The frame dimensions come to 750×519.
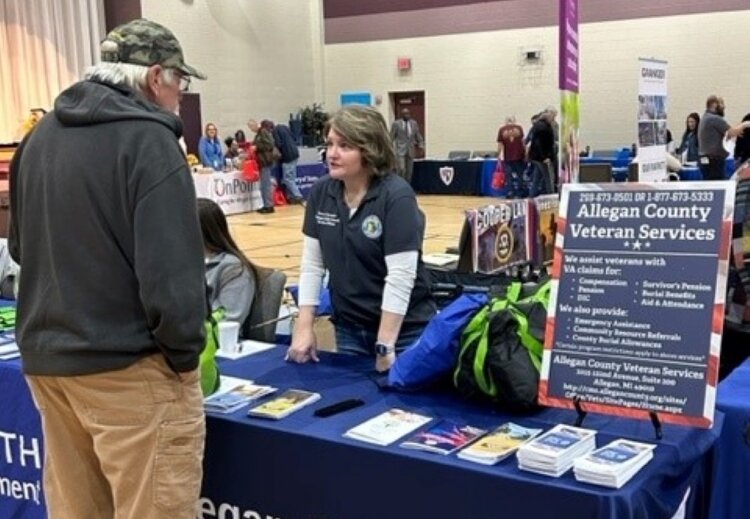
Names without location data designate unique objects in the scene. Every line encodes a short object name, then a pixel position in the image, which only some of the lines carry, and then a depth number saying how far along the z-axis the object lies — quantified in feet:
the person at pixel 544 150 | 40.19
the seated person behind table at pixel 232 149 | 43.62
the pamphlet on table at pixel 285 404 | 6.63
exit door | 53.11
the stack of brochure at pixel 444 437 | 5.83
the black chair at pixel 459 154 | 49.70
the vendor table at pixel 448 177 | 45.70
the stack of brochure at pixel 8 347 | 8.22
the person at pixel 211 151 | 41.75
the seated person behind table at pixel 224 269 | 9.37
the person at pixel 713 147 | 33.35
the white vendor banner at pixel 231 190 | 38.06
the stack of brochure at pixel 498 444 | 5.59
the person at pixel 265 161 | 40.32
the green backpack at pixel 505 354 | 6.33
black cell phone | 6.62
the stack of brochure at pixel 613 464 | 5.10
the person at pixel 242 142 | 42.20
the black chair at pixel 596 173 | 30.99
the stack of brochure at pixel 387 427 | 6.02
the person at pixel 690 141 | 40.27
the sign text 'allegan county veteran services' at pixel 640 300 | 5.61
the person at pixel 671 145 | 41.18
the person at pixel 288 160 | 41.70
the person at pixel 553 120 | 40.29
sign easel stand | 5.75
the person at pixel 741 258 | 7.67
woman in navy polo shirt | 7.43
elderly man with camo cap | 5.09
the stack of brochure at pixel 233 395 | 6.83
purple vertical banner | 11.48
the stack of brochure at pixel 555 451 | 5.33
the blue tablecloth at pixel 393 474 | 5.27
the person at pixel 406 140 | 45.37
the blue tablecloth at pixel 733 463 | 6.25
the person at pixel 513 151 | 41.29
